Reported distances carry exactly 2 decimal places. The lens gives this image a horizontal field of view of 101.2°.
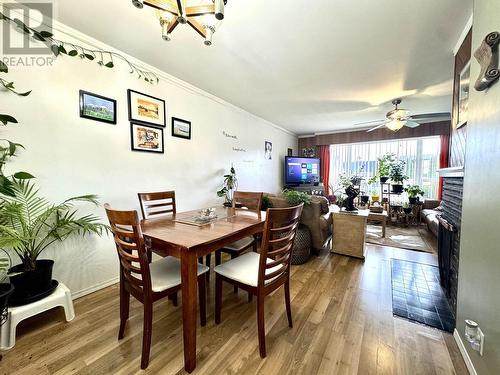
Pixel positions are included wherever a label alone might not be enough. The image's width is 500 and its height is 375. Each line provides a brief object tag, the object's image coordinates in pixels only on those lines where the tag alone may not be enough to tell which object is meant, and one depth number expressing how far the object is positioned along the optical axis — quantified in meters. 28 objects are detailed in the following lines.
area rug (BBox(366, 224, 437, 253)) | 3.37
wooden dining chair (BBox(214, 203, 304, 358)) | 1.26
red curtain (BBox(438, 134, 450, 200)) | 4.44
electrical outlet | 1.06
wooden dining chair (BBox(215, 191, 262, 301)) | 1.97
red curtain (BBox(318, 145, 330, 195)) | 6.08
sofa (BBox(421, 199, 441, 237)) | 3.56
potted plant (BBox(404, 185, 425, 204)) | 4.62
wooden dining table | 1.16
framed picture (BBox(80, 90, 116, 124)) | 1.91
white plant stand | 1.34
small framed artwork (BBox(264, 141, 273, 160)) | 4.90
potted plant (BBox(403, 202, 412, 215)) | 4.55
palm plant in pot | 1.41
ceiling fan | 3.24
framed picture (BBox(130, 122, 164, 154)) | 2.30
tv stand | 5.61
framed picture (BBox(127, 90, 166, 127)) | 2.27
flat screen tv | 5.59
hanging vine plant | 1.58
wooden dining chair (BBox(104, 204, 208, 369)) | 1.13
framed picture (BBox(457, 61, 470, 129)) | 1.60
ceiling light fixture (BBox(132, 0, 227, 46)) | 1.09
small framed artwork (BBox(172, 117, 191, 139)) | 2.73
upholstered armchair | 2.74
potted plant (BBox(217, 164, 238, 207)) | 3.41
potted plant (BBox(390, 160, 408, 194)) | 4.61
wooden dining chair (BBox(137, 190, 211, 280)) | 2.05
